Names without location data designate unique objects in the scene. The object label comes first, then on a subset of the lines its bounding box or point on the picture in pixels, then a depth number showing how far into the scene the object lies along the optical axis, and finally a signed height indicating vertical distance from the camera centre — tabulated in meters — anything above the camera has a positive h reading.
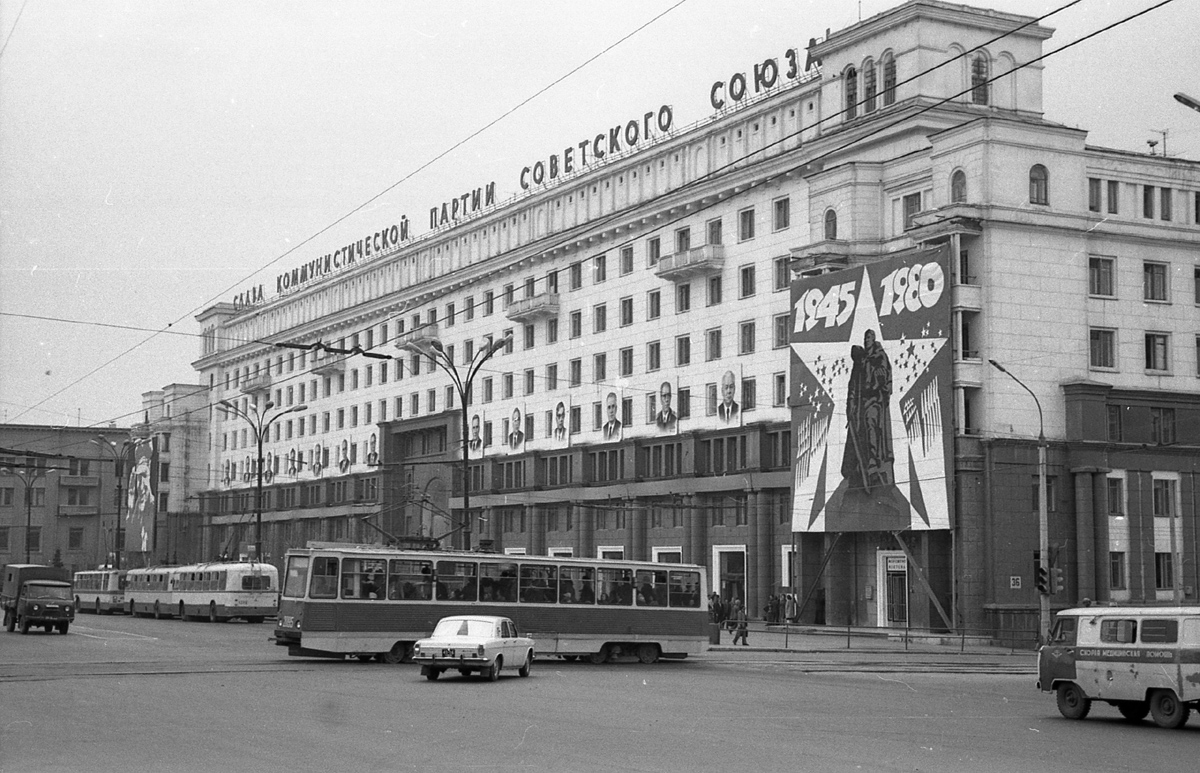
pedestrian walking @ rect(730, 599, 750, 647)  44.94 -2.85
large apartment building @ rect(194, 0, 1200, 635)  50.22 +6.83
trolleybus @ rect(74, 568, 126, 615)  72.81 -3.26
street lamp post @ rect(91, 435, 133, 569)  71.31 +1.79
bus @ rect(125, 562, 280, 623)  61.03 -2.70
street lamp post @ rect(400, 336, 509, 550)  44.19 +2.06
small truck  47.28 -2.56
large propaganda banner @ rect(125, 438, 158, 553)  81.21 +1.50
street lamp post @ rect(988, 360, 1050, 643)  44.35 +0.04
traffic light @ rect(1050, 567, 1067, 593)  43.75 -1.45
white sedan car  26.73 -2.14
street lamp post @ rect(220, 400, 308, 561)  62.41 +0.30
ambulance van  20.48 -1.86
